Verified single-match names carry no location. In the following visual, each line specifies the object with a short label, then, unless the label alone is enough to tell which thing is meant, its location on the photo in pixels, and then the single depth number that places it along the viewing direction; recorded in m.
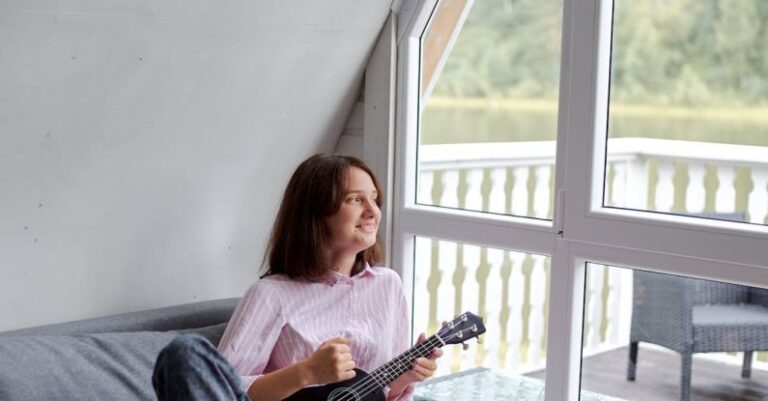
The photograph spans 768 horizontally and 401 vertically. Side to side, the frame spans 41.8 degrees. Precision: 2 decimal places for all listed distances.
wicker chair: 2.24
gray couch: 2.02
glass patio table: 2.71
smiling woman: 2.17
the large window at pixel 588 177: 2.26
